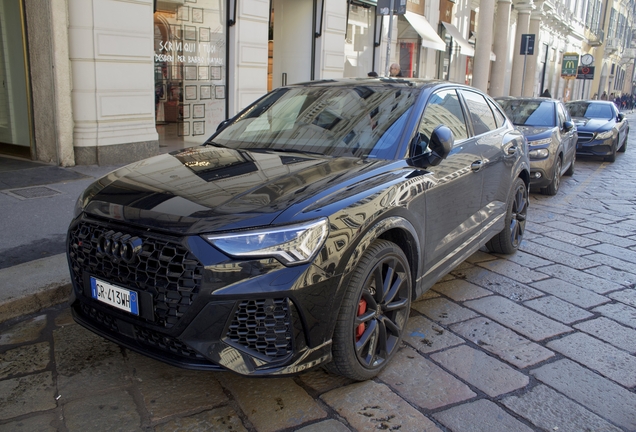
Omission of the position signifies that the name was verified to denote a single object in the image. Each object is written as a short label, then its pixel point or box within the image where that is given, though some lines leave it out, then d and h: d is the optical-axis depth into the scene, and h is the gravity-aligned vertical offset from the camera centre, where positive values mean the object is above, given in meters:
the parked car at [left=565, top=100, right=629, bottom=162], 13.53 -0.65
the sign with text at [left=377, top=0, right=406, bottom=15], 8.95 +1.38
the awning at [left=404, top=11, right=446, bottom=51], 17.12 +1.98
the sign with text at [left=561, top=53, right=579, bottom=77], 25.73 +1.63
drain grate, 6.30 -1.27
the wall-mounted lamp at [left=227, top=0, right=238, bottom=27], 10.32 +1.40
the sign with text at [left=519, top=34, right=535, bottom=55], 17.84 +1.72
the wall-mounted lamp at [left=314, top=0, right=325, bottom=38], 12.67 +1.73
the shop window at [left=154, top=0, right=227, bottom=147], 9.51 +0.30
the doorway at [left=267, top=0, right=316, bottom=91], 12.65 +1.11
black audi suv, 2.44 -0.71
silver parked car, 8.73 -0.59
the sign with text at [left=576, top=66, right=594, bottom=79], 28.61 +1.44
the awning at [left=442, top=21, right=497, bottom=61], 20.34 +2.07
